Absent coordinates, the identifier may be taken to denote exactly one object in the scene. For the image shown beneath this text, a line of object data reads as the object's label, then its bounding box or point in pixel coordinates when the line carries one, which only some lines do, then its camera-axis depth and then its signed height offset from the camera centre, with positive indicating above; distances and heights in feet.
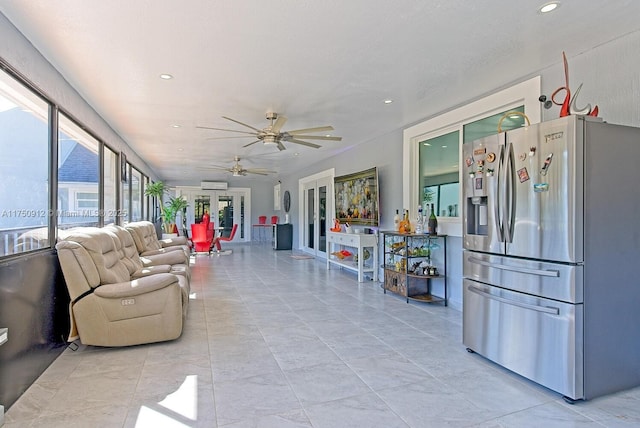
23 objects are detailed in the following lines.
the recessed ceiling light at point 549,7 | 7.22 +4.19
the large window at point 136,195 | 24.85 +1.54
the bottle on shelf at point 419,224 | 15.56 -0.32
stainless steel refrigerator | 7.24 -0.82
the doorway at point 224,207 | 43.47 +1.07
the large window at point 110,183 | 17.20 +1.60
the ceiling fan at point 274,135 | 14.58 +3.35
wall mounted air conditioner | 42.75 +3.63
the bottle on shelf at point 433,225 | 14.98 -0.34
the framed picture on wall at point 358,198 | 20.01 +1.12
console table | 19.70 -2.16
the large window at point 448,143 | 11.69 +3.04
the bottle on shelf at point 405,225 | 16.25 -0.38
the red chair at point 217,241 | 32.38 -2.25
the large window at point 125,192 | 19.95 +1.44
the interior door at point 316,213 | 28.43 +0.26
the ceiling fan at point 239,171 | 27.78 +3.51
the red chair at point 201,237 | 30.22 -1.72
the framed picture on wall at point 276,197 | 42.96 +2.28
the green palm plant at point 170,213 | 31.11 +0.26
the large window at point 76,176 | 11.58 +1.47
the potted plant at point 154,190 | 28.32 +2.08
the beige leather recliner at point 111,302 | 9.67 -2.33
